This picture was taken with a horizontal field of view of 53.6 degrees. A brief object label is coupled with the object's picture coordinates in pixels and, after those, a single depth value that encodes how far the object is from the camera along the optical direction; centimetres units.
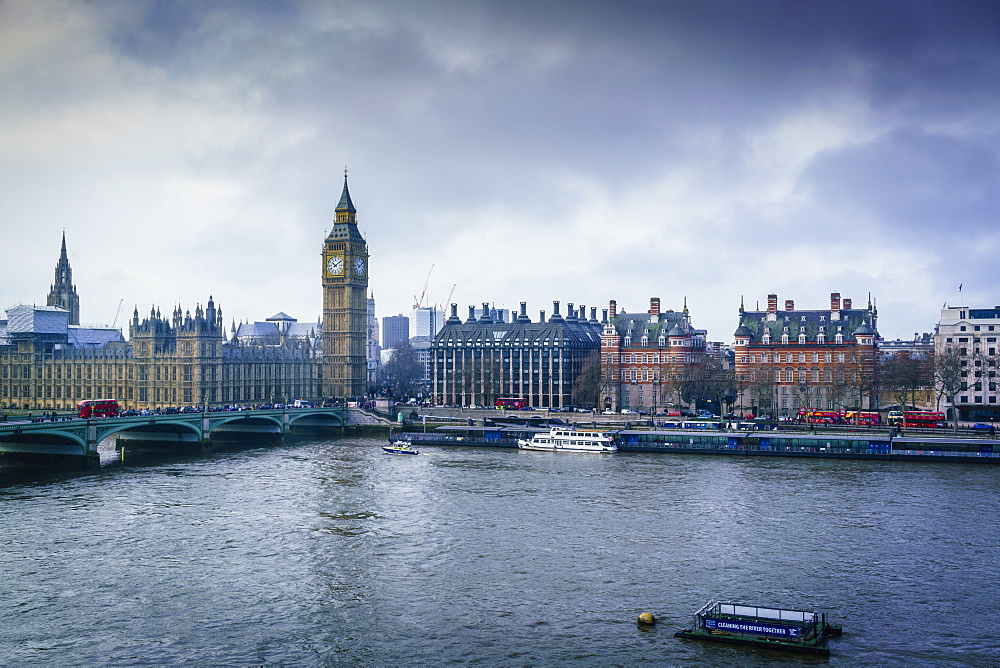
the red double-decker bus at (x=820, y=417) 11894
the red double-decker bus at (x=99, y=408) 10858
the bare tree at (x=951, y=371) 11319
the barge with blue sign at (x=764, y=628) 3972
